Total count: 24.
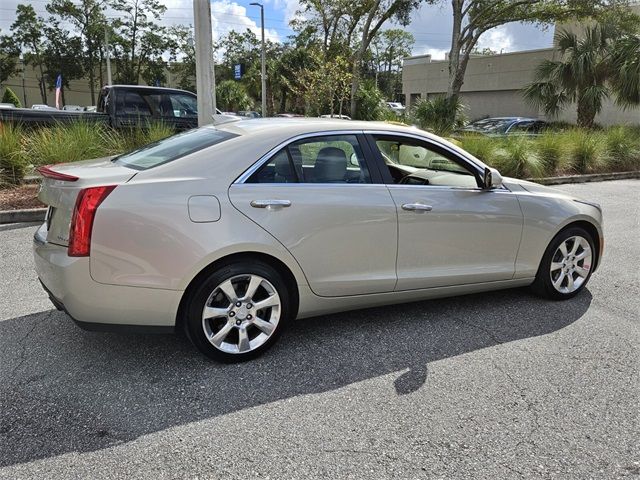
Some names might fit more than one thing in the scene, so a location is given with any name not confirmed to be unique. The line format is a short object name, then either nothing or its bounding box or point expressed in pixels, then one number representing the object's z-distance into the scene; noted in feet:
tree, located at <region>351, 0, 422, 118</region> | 75.92
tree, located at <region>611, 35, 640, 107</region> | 54.44
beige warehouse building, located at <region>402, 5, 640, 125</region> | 95.71
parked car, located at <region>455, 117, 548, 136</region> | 55.58
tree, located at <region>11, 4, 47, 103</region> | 161.58
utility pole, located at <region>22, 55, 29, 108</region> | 190.08
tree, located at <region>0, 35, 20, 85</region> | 168.25
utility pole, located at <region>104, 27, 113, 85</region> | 131.36
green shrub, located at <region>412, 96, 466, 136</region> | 59.11
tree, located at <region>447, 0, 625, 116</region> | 67.05
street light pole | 107.04
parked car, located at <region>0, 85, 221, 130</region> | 36.77
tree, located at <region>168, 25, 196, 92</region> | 168.86
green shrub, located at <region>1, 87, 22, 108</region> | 150.20
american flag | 78.40
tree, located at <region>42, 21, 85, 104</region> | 163.63
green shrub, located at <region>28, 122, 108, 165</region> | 28.37
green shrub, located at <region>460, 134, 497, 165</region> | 39.58
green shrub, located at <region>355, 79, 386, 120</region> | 78.59
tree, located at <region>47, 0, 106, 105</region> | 154.30
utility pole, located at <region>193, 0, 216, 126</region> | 28.45
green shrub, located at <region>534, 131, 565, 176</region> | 42.37
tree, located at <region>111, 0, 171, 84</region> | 156.56
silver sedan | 10.06
